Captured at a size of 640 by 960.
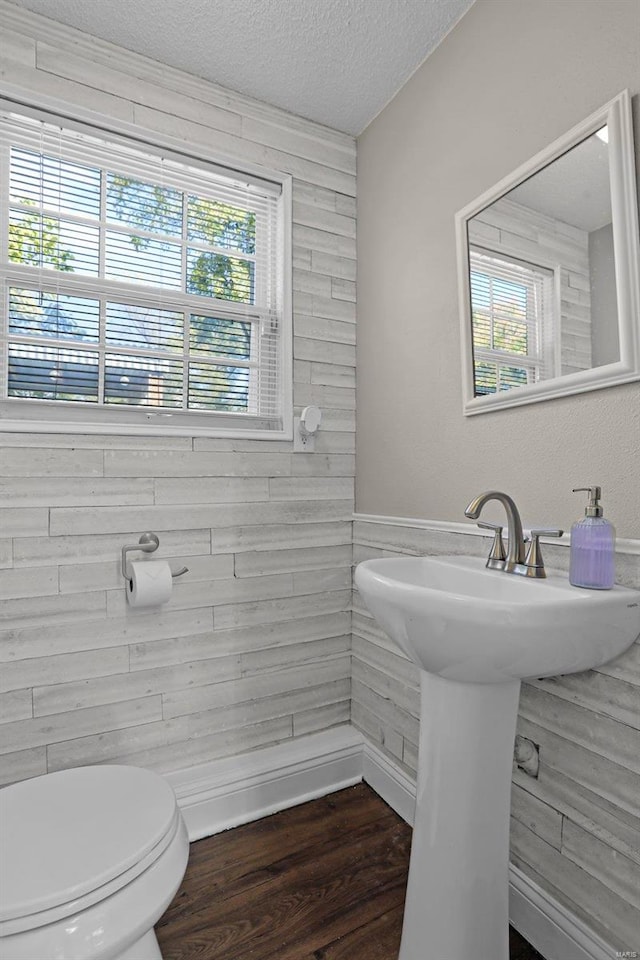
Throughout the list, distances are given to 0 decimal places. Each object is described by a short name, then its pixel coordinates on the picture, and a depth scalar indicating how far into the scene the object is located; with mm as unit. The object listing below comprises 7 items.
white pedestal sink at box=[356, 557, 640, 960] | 939
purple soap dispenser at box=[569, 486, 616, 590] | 1035
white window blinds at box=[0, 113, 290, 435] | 1541
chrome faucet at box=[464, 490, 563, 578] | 1181
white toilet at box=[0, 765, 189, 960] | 851
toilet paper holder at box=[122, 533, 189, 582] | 1594
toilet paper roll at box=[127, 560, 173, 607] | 1514
